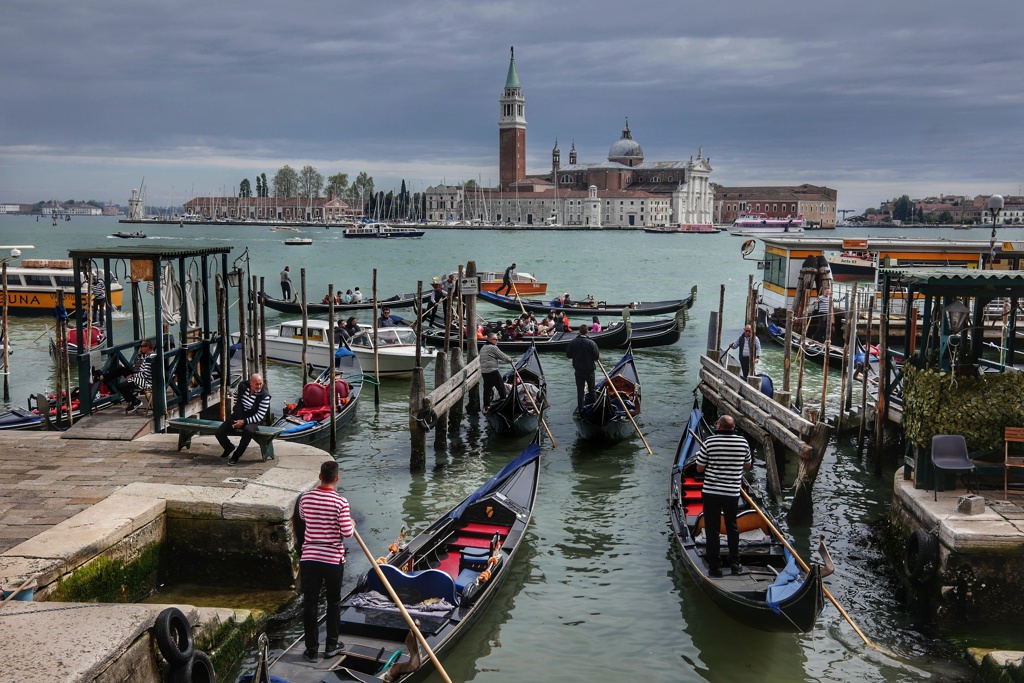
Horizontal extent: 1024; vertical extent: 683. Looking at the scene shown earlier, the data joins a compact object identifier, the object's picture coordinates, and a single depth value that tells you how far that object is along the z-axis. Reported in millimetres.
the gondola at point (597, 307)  26406
